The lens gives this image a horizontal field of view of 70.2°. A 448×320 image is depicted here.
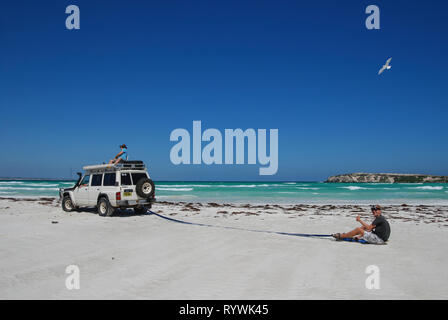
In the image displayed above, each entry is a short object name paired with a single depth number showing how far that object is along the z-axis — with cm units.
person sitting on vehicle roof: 1483
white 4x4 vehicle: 1430
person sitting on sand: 880
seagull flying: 1639
